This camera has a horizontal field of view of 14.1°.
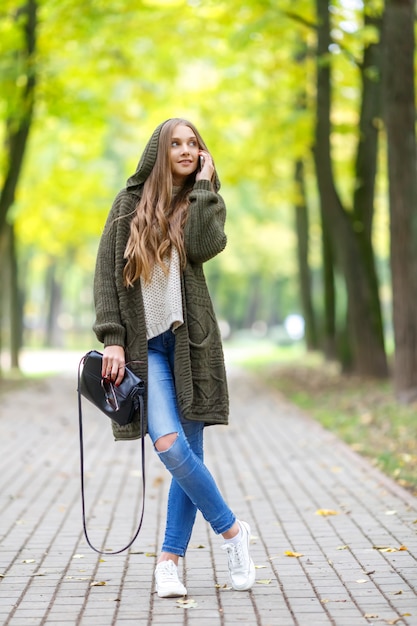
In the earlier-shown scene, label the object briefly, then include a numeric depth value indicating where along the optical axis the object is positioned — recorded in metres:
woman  7.41
